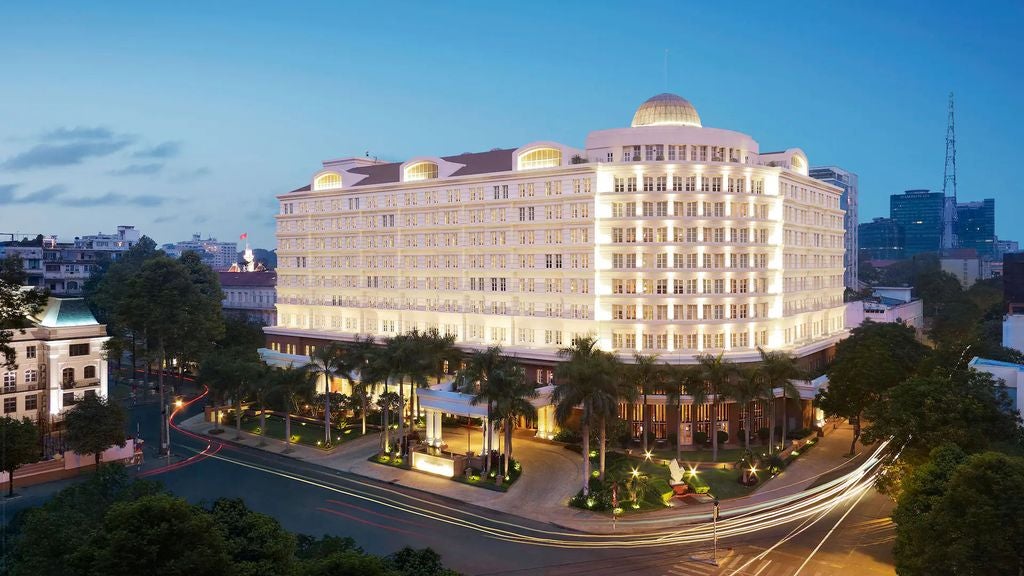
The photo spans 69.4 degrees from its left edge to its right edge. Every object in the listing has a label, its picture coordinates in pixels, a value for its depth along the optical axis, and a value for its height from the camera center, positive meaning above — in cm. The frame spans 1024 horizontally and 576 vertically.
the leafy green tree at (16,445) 5275 -1157
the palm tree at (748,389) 6288 -903
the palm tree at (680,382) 6444 -873
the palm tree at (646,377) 6519 -827
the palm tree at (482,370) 5950 -700
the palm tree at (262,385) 7162 -978
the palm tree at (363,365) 6700 -763
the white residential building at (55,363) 6831 -752
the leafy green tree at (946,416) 4975 -923
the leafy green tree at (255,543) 2775 -1024
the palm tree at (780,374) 6415 -798
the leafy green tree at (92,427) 5800 -1128
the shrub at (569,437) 7012 -1461
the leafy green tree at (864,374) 6806 -864
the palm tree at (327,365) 7073 -793
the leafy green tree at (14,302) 3422 -83
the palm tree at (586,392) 5381 -799
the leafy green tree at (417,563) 2851 -1106
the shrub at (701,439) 6981 -1468
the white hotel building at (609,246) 7619 +421
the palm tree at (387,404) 6594 -1177
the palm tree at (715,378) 6419 -831
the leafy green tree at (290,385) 6969 -964
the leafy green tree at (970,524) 3334 -1140
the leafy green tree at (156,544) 2497 -902
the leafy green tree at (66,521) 2908 -1045
